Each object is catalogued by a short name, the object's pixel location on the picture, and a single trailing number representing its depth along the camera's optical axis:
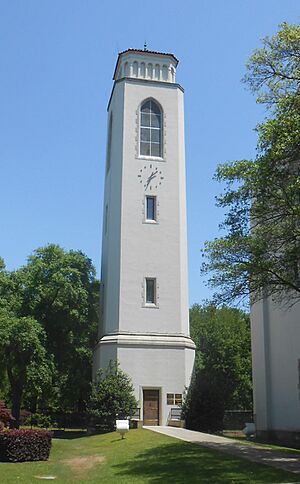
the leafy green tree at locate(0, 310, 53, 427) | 32.62
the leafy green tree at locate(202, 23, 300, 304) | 15.66
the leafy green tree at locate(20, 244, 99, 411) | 36.03
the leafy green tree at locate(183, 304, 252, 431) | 52.72
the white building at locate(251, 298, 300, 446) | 26.53
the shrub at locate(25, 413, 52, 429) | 40.66
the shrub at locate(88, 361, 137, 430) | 29.52
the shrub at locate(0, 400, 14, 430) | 21.63
